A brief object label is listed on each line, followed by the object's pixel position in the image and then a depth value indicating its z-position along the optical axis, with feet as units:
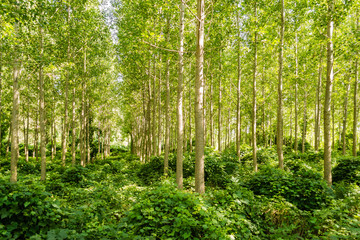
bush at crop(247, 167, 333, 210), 21.17
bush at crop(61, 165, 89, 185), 35.96
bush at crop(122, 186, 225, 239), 12.85
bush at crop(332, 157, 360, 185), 32.79
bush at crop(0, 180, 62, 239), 13.76
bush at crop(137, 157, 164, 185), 39.12
